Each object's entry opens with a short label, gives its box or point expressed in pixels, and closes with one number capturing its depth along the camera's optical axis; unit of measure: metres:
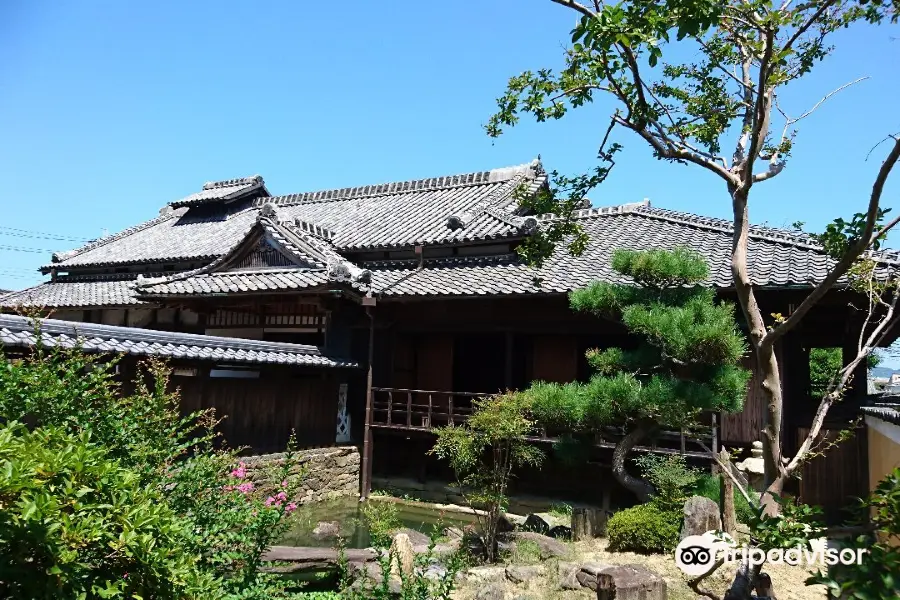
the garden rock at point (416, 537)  9.16
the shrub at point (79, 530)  2.86
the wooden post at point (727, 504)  8.38
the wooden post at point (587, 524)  9.81
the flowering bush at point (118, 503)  2.90
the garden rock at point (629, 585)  6.18
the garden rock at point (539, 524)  10.39
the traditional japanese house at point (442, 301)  11.71
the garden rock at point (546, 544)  8.88
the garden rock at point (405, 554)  7.62
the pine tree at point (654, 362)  9.23
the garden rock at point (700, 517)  8.15
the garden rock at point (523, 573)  7.91
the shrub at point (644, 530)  8.84
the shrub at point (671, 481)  9.25
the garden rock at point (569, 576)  7.48
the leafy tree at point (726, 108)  4.54
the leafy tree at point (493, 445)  9.15
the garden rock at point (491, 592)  6.99
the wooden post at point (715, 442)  10.16
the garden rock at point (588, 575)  7.38
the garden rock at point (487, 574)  8.00
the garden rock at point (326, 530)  10.33
